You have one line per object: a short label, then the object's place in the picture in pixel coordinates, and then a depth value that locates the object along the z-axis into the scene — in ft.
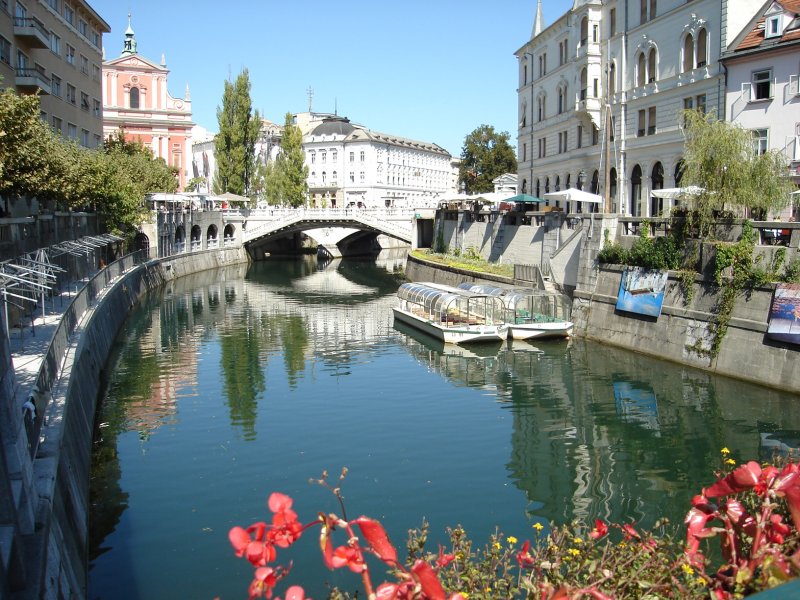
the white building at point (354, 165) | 426.51
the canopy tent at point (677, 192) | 104.17
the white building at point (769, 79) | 119.34
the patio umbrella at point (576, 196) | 147.01
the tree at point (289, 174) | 304.50
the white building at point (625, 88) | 137.80
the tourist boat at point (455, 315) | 121.08
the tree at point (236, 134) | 286.05
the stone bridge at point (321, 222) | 263.90
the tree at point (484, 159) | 341.21
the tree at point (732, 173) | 100.53
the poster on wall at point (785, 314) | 86.53
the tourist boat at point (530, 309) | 124.06
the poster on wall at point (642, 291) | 108.37
